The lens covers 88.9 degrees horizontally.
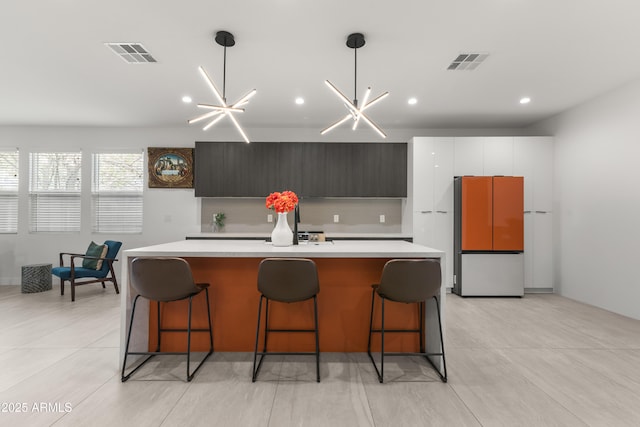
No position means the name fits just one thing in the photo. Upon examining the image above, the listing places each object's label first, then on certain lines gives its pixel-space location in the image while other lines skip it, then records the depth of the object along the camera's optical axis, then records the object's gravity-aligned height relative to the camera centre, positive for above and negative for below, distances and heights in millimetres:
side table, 5109 -1043
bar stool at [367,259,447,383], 2336 -487
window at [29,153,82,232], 5902 +372
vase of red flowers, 2850 +21
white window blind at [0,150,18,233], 5898 +383
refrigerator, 4988 -331
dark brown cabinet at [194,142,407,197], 5625 +765
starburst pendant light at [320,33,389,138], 2865 +982
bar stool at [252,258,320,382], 2332 -480
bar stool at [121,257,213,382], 2346 -486
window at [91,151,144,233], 5934 +359
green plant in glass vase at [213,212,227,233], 5844 -160
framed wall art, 5863 +825
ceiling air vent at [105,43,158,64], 3137 +1611
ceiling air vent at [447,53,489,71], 3307 +1607
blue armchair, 4777 -895
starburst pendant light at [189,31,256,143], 2894 +1024
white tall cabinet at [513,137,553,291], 5230 +71
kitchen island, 2846 -845
